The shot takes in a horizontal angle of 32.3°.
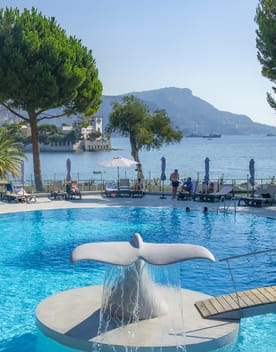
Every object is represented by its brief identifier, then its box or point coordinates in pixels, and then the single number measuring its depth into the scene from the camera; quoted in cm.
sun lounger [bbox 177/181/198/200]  2544
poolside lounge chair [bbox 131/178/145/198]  2666
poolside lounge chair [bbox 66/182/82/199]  2652
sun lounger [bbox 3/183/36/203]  2533
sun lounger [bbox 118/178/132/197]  2684
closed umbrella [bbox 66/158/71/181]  2767
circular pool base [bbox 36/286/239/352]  761
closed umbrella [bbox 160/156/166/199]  2672
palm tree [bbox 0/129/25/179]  2625
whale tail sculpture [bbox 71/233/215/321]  713
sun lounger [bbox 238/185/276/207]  2288
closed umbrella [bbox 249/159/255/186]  2484
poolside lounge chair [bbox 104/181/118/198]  2697
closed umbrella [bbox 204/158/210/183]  2661
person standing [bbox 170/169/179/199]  2581
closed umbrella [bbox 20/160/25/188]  2646
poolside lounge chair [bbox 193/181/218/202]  2486
